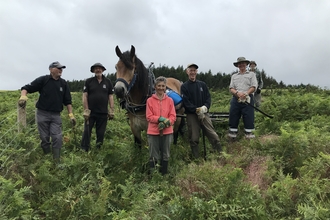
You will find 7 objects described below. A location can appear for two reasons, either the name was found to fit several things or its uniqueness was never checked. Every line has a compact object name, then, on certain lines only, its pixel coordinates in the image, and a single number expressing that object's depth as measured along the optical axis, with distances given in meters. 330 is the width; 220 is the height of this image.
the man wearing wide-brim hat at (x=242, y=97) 6.25
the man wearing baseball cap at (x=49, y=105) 5.27
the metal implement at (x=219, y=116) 7.78
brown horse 5.34
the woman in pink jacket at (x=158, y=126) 4.85
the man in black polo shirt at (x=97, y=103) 5.94
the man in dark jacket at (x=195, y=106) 5.70
